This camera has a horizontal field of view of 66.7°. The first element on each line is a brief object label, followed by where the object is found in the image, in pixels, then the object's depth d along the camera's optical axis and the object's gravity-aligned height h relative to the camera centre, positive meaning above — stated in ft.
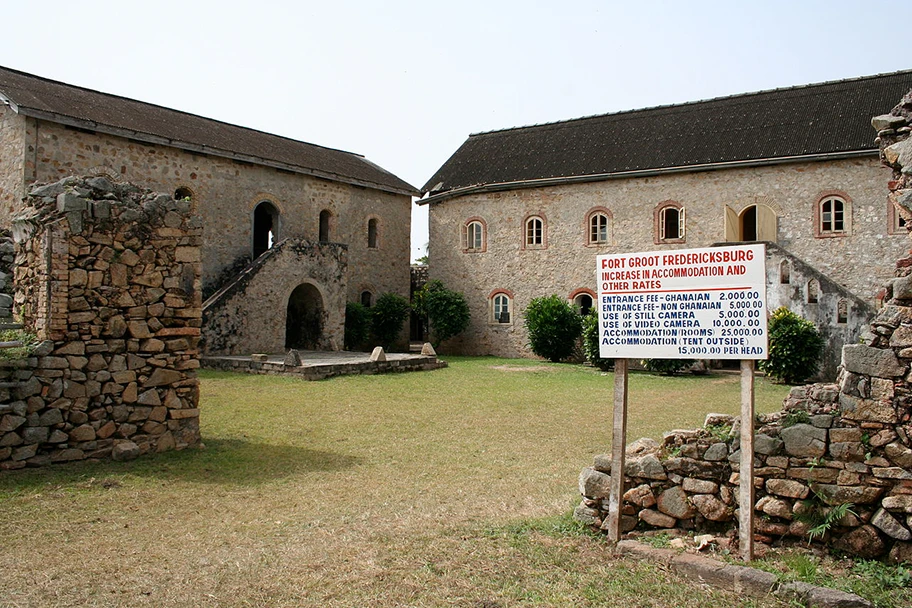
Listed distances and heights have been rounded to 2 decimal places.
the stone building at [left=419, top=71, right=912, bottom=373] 64.18 +13.95
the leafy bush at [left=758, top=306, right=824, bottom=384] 55.21 -1.53
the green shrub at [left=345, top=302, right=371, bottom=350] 82.07 +0.55
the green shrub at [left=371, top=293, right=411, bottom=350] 85.61 +1.34
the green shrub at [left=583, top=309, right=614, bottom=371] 65.98 -1.22
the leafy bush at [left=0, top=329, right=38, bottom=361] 25.13 -0.65
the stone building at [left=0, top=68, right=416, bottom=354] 58.13 +14.02
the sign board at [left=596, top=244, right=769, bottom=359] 16.79 +0.66
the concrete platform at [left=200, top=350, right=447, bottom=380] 53.62 -3.07
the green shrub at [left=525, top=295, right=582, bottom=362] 75.97 -0.01
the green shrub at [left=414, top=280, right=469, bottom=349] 84.48 +2.11
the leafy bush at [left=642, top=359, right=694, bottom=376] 61.87 -3.26
